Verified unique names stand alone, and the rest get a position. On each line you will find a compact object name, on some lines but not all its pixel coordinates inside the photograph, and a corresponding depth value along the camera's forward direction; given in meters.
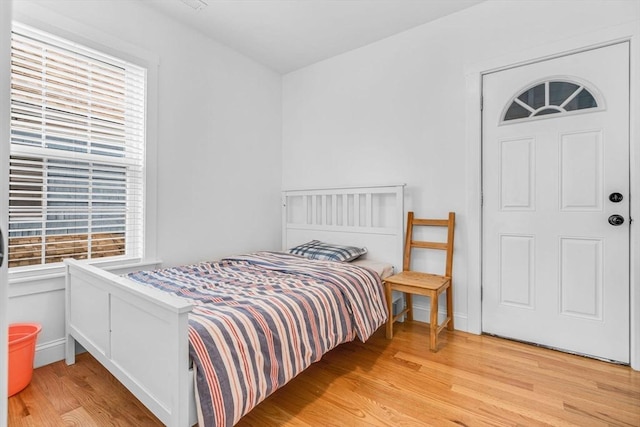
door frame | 1.92
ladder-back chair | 2.15
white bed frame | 1.13
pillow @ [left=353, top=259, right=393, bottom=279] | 2.54
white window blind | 1.89
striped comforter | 1.20
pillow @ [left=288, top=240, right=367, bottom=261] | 2.68
